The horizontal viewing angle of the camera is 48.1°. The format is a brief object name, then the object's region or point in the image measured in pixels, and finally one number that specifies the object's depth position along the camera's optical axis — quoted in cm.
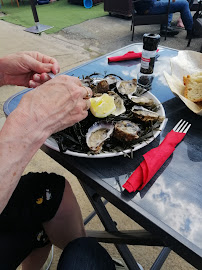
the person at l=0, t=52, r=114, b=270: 75
